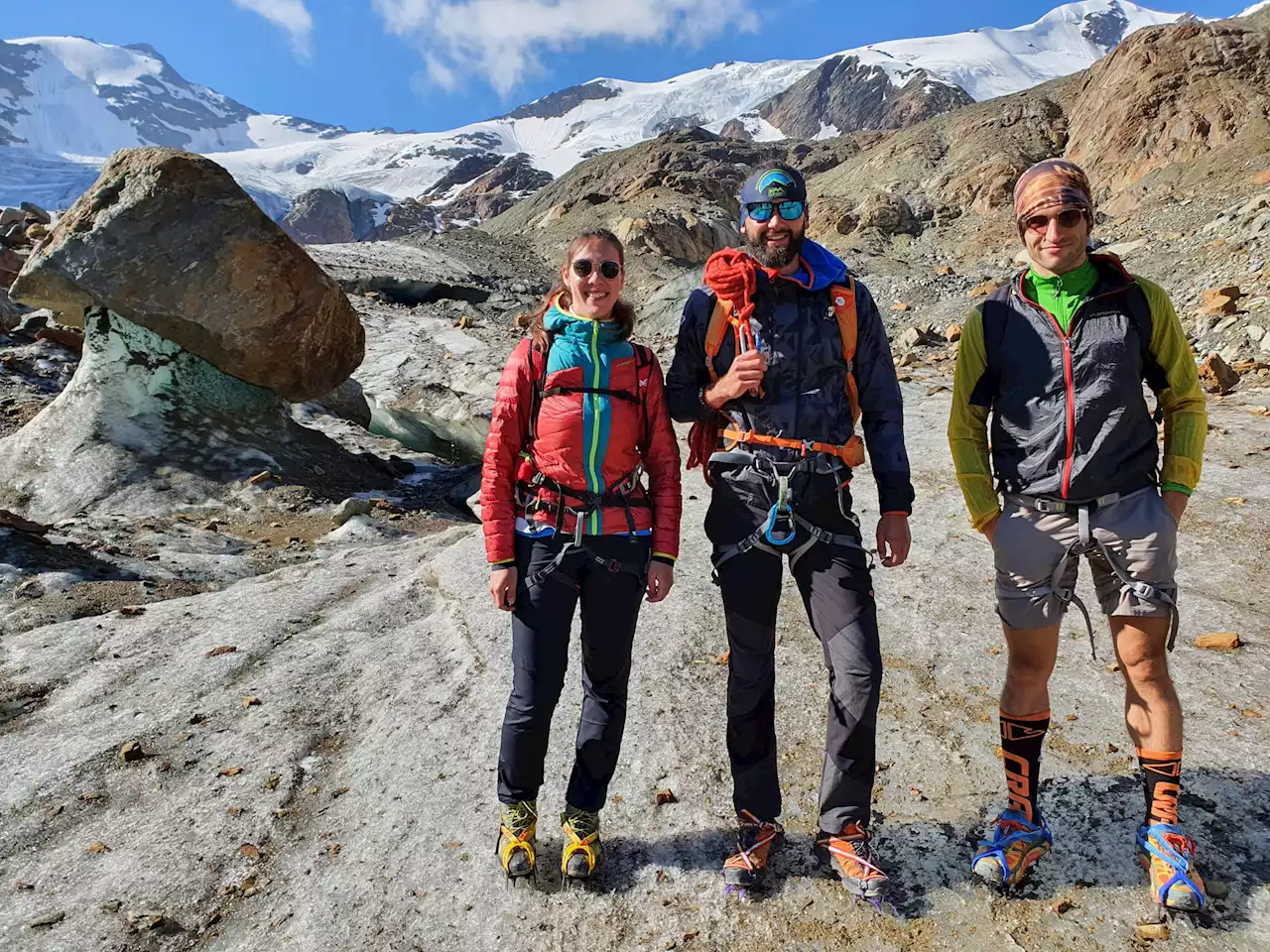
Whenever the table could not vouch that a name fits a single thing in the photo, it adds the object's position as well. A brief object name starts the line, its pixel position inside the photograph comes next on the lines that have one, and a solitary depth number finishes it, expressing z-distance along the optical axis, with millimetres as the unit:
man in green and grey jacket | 2699
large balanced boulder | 10008
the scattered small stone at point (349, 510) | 9570
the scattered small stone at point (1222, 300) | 11281
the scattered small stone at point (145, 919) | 3050
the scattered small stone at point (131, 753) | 4180
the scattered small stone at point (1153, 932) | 2629
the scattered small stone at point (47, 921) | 3061
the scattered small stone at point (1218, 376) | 9289
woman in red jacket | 3021
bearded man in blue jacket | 2895
